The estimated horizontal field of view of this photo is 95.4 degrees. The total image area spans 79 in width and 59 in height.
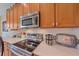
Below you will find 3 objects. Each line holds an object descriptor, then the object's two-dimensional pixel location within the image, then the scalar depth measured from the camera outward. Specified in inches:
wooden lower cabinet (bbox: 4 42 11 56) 45.2
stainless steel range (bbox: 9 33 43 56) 45.6
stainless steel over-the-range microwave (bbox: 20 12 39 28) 46.0
